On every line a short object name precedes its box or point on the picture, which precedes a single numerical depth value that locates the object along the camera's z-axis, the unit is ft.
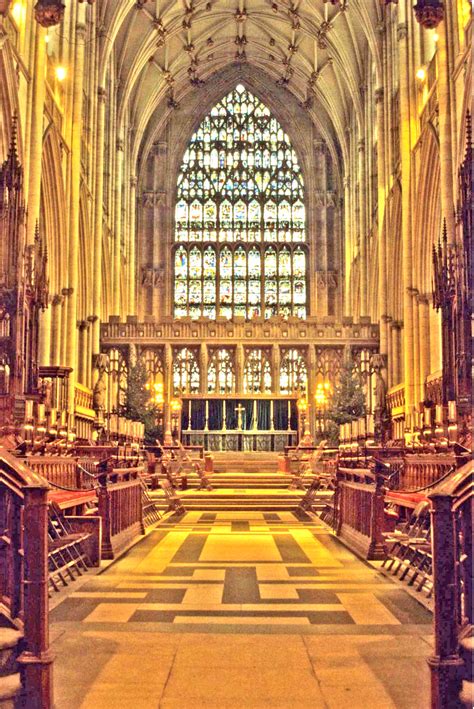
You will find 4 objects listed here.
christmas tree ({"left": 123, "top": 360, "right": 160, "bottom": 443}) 93.09
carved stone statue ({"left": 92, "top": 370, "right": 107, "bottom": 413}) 88.84
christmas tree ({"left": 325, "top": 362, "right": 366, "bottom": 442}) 89.97
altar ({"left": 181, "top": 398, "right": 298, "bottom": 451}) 99.25
